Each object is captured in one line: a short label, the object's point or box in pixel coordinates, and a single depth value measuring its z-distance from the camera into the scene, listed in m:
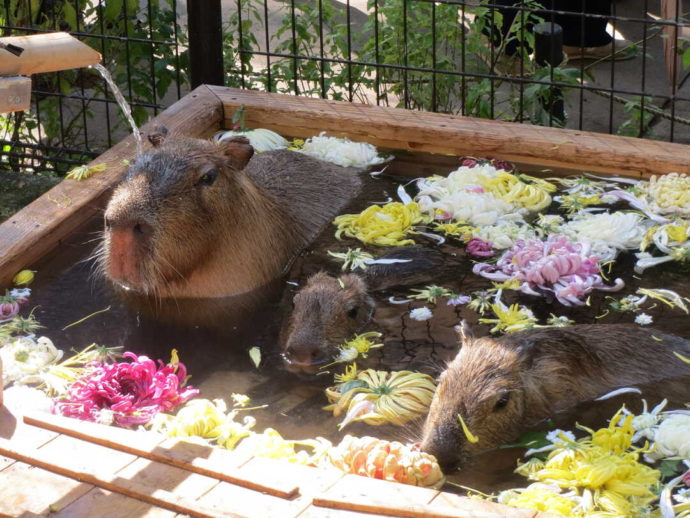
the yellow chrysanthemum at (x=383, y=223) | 5.94
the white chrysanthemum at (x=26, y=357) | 4.59
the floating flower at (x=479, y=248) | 5.67
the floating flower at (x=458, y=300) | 5.17
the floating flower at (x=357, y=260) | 5.62
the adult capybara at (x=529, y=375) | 4.16
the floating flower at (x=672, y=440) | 3.95
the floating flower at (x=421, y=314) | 5.06
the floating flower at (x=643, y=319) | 4.94
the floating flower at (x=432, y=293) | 5.22
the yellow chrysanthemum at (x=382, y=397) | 4.25
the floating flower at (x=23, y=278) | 5.48
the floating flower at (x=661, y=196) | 5.95
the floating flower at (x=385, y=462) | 3.79
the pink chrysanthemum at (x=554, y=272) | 5.23
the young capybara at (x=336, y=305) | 4.80
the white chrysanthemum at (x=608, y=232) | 5.62
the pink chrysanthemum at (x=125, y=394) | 4.30
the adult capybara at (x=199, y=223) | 5.18
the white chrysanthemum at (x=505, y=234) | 5.73
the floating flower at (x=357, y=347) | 4.78
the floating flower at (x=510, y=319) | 4.93
